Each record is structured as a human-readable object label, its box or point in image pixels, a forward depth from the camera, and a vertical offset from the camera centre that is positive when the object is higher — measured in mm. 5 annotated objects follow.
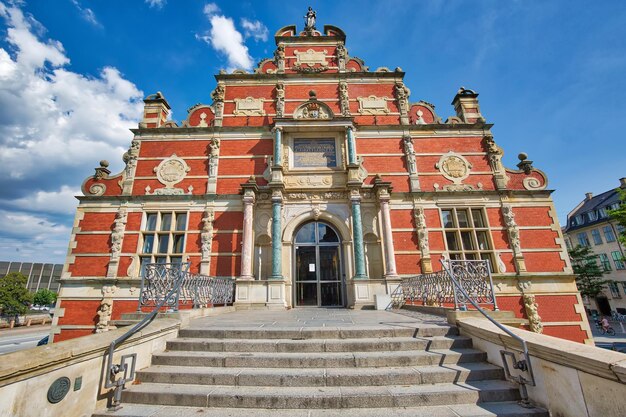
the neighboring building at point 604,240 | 30209 +4296
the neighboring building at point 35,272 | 57812 +5202
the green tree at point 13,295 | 32719 +273
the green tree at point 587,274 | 28734 +193
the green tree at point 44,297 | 48919 -260
